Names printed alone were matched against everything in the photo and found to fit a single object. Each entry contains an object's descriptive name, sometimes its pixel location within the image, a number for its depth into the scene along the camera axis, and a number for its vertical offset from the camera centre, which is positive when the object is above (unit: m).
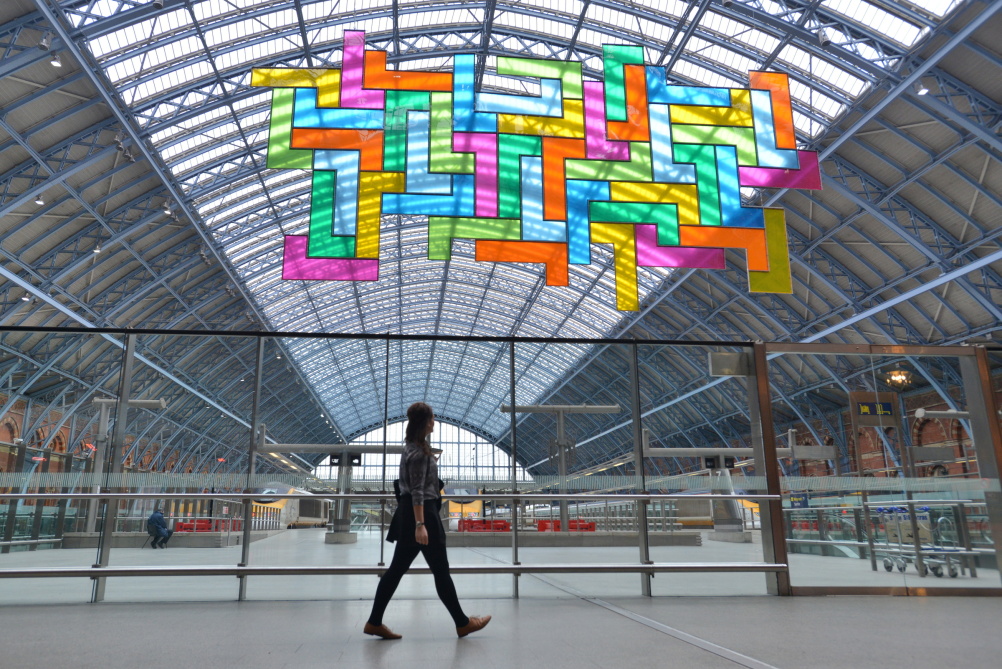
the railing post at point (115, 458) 7.00 +0.43
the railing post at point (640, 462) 7.51 +0.36
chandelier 8.71 +1.40
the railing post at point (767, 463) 7.58 +0.33
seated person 7.30 -0.31
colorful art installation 10.29 +4.86
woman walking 5.04 -0.24
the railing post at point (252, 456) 7.14 +0.46
